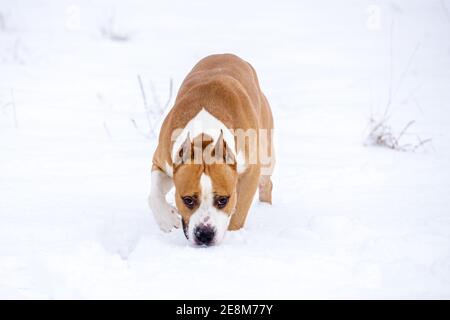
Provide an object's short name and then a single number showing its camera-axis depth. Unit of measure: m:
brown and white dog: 3.86
